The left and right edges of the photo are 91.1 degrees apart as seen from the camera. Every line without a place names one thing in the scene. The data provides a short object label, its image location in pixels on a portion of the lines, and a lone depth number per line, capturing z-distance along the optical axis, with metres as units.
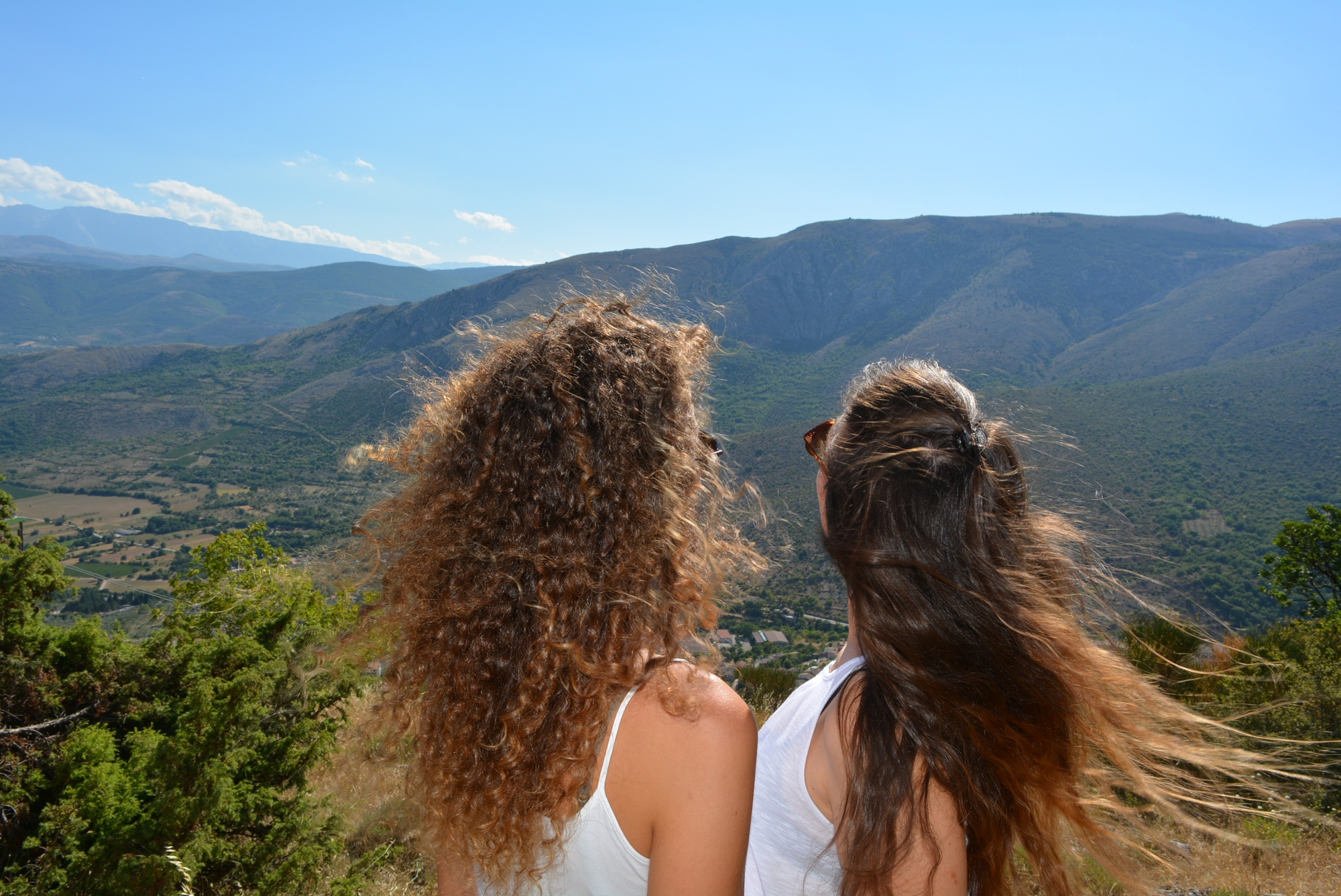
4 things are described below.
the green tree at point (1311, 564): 15.44
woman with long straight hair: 1.21
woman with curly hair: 1.01
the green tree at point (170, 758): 2.99
